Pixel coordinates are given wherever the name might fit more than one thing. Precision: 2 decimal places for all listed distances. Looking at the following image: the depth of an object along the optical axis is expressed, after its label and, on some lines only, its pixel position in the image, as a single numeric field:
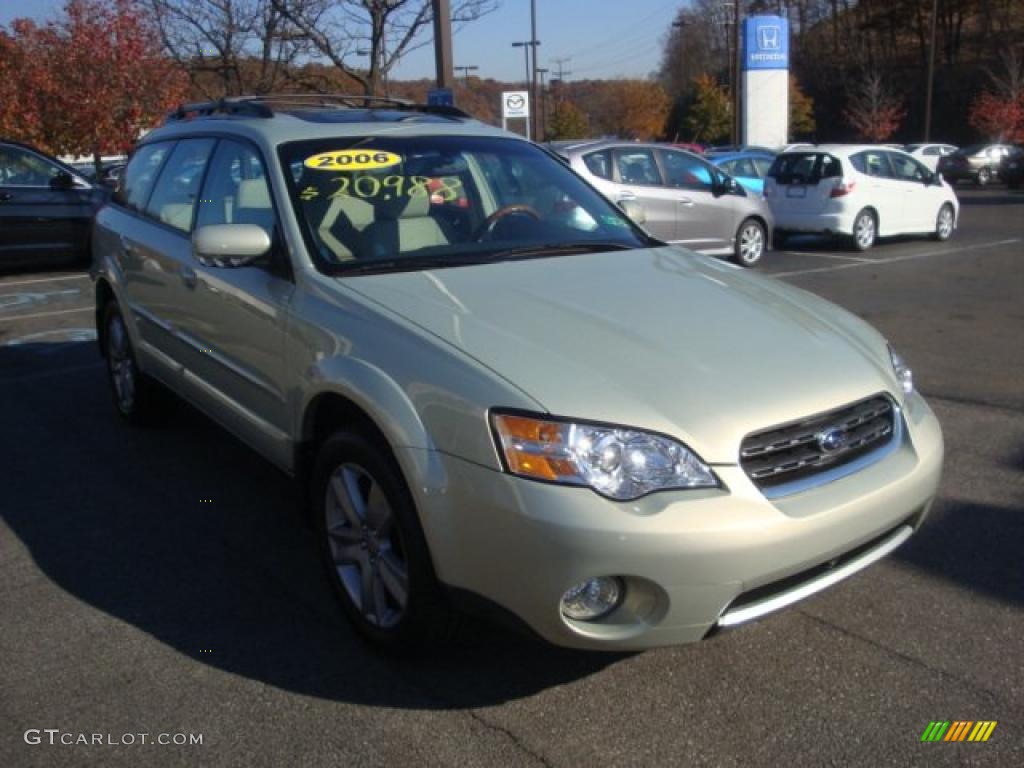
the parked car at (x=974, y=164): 34.03
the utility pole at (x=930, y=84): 40.29
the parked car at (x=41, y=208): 12.03
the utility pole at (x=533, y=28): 45.38
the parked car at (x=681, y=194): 12.03
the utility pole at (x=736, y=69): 45.12
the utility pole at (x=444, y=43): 11.88
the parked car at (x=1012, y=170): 29.50
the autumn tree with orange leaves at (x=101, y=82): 21.78
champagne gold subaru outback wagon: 2.57
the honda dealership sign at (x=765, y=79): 47.91
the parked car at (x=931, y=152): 34.44
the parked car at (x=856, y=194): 14.09
